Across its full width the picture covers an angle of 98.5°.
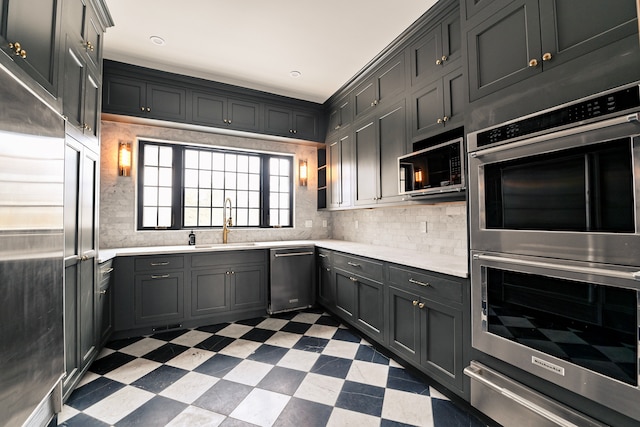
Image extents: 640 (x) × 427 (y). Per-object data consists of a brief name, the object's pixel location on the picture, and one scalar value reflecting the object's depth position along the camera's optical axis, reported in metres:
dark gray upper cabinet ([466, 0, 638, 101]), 1.12
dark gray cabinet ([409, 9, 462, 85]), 2.11
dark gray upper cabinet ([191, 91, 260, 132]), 3.42
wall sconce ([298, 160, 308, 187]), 4.38
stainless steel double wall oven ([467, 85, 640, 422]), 1.05
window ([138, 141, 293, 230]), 3.52
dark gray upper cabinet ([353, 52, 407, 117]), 2.68
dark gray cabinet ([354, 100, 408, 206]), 2.72
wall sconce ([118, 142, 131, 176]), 3.30
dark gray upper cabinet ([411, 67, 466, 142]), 2.10
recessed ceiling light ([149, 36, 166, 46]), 2.69
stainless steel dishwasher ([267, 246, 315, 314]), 3.50
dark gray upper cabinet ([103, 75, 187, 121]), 3.01
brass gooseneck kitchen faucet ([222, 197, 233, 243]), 3.79
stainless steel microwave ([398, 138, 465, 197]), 2.02
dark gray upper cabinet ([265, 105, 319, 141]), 3.83
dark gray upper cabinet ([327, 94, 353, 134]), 3.57
